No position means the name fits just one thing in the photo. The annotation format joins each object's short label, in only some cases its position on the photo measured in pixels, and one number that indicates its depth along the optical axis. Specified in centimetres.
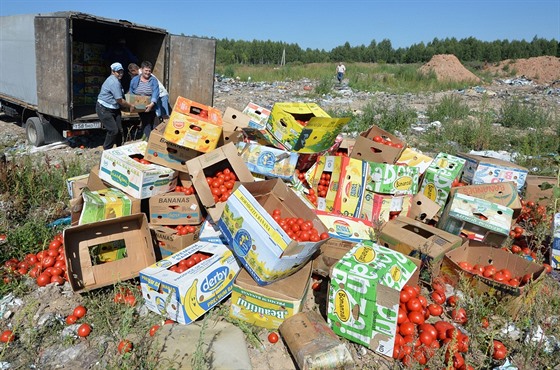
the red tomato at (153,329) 303
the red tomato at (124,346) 272
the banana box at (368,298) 289
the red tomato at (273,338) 308
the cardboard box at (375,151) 488
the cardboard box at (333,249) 384
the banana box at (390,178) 429
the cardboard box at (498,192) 471
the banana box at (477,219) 411
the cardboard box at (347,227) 402
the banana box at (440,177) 480
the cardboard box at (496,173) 531
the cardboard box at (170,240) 387
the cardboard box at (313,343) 271
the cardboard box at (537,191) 541
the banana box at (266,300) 311
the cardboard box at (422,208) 456
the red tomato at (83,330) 306
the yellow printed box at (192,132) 416
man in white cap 638
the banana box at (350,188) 443
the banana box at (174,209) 408
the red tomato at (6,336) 295
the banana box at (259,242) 302
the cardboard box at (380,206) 436
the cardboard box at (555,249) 419
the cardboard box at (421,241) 369
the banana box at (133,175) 401
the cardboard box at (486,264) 342
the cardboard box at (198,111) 427
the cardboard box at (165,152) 428
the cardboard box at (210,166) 391
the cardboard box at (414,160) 503
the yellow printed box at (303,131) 446
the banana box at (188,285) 309
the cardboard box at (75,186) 460
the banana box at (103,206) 379
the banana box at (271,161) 442
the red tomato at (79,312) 323
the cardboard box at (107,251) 339
